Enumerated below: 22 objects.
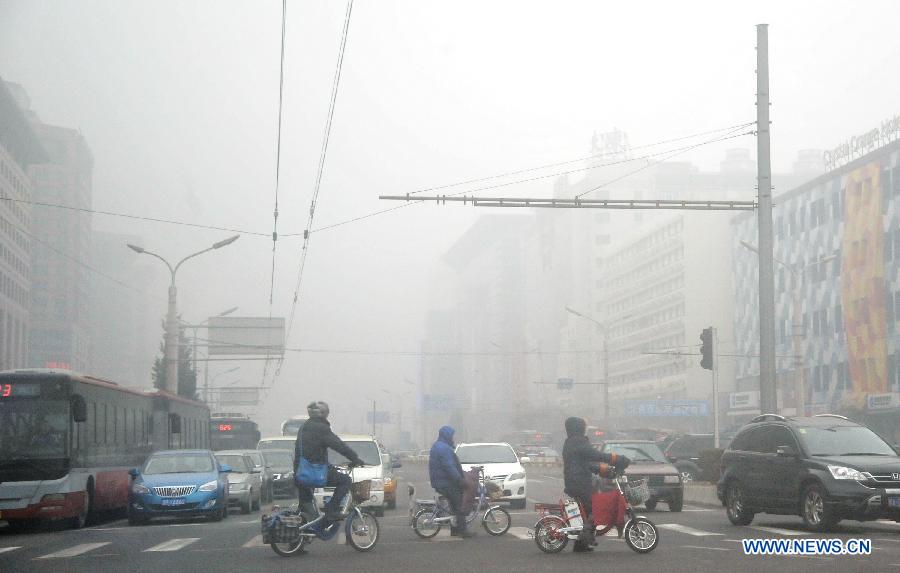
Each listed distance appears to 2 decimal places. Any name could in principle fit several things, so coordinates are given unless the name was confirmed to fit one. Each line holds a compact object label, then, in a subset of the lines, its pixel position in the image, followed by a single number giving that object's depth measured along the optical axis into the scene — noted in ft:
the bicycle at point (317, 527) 48.98
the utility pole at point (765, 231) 86.94
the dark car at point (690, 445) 145.48
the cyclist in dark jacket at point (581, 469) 47.98
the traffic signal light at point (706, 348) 94.53
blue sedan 80.84
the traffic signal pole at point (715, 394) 96.71
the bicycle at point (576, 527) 47.75
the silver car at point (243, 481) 93.40
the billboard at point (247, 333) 216.95
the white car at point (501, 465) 88.43
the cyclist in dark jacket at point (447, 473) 56.75
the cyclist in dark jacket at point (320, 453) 49.47
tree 280.31
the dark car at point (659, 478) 83.80
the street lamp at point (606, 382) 231.67
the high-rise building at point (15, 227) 377.91
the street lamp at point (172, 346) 152.35
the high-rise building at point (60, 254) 528.63
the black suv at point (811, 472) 56.95
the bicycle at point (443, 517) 58.13
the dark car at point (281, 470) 118.11
